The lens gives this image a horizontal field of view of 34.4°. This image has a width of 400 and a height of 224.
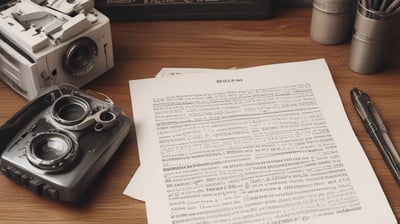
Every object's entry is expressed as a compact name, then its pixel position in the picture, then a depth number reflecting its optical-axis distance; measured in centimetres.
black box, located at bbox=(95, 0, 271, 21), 96
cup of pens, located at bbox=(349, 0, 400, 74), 82
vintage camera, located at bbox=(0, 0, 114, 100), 80
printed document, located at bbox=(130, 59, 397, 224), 72
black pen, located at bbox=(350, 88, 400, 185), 77
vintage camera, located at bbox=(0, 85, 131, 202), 71
